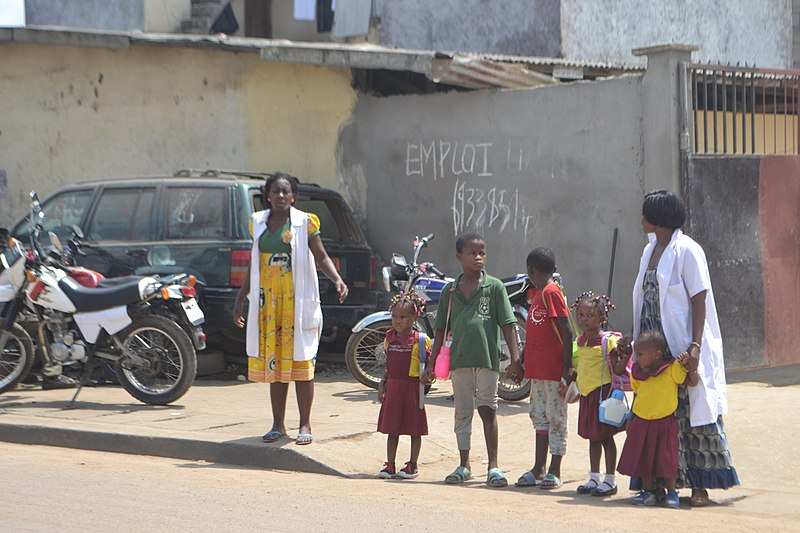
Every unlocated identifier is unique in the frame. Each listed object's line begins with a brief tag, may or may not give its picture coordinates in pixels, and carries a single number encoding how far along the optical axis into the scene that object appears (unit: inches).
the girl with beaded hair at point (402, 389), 561.3
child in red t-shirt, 539.2
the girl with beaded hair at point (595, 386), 522.6
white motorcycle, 723.4
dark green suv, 824.3
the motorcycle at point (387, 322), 777.6
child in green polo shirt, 545.0
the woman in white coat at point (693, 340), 488.4
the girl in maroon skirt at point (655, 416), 487.8
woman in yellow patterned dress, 613.6
